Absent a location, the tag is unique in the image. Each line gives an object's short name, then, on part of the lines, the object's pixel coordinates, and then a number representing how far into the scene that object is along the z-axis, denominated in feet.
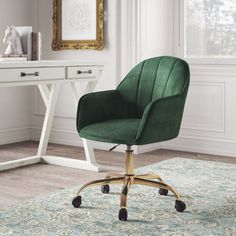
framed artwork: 22.51
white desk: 16.66
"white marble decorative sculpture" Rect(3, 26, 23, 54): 18.41
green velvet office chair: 13.13
